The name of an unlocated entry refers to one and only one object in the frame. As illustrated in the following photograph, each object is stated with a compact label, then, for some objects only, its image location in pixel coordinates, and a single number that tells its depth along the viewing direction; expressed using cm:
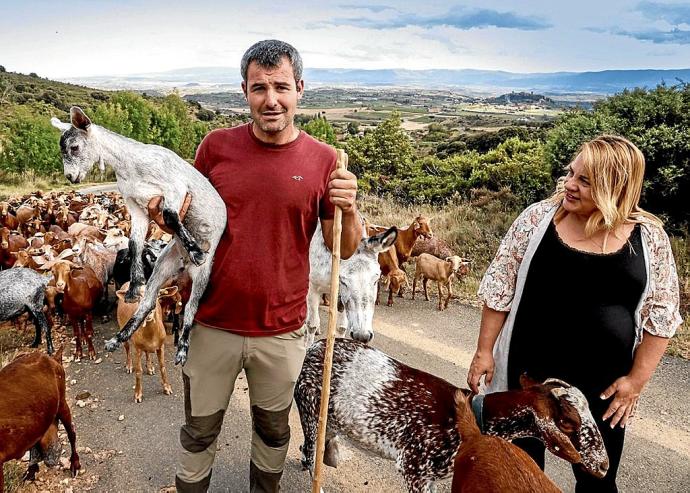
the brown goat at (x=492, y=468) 228
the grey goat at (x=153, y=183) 247
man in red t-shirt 264
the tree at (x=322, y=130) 4078
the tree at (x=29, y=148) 3080
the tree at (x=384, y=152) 2677
